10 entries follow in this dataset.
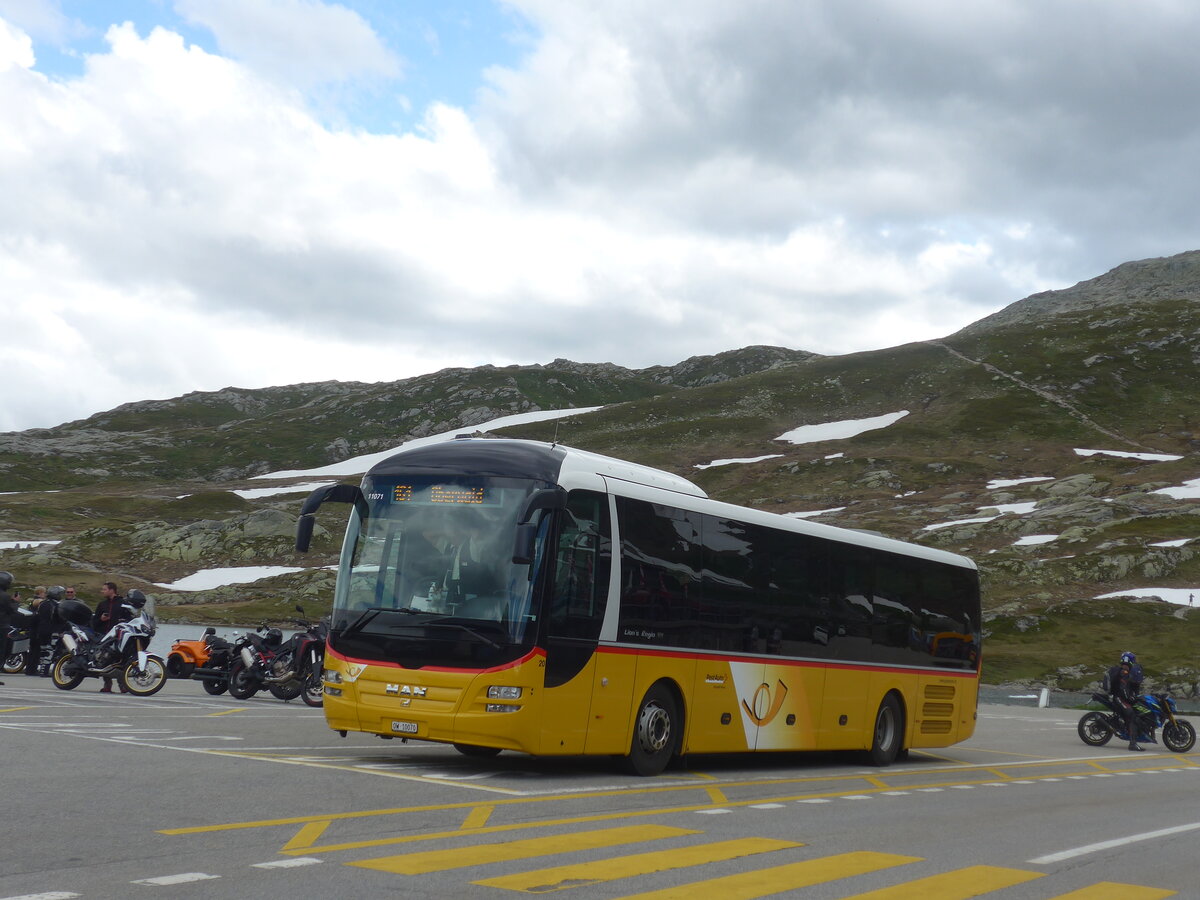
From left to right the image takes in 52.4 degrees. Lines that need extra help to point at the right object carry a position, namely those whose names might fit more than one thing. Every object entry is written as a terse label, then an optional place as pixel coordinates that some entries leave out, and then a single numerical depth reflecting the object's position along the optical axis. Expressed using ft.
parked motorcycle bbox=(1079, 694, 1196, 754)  94.68
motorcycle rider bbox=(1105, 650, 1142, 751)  94.43
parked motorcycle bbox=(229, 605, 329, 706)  81.97
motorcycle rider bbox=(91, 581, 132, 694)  78.48
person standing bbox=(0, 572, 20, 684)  76.84
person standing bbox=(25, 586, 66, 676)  86.33
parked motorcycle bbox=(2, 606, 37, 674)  86.89
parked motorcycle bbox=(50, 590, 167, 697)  75.00
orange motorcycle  84.64
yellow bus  43.01
